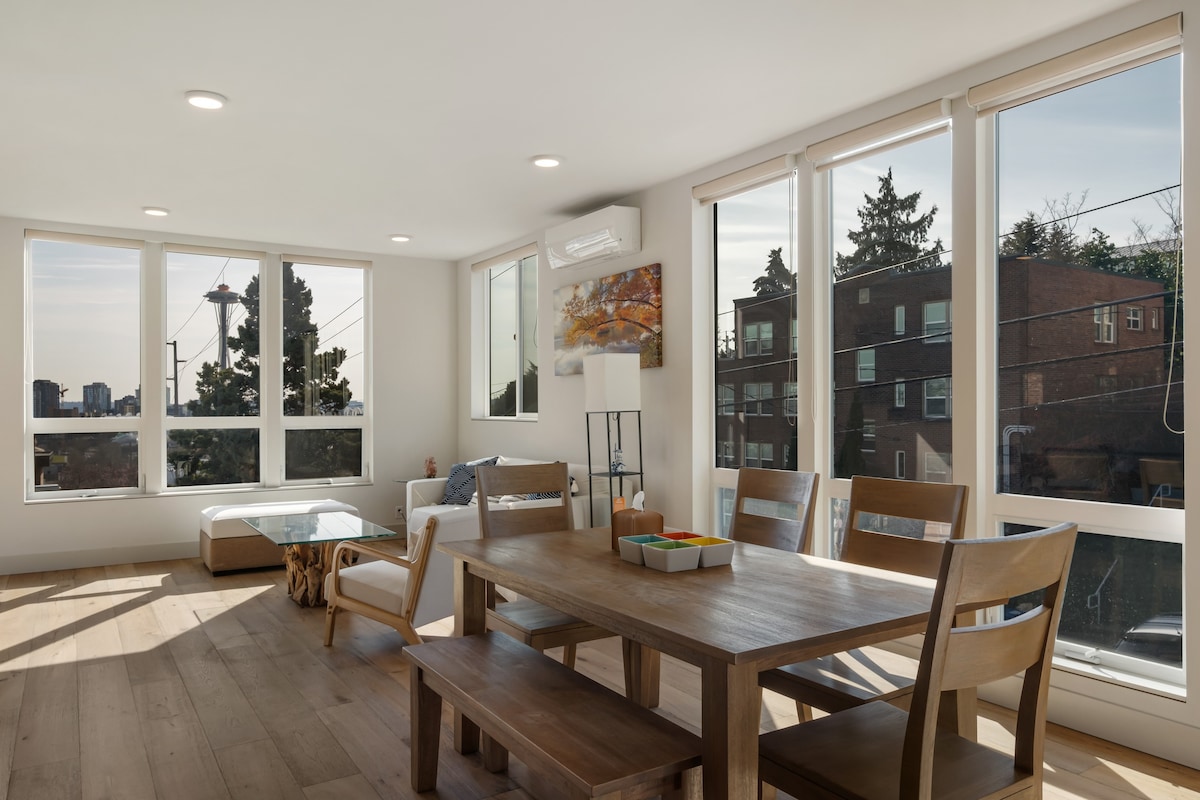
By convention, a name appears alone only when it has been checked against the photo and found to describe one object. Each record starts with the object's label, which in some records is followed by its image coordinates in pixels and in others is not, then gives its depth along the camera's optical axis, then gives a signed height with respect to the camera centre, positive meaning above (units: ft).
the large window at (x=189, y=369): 19.76 +1.02
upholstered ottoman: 18.53 -3.06
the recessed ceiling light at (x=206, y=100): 11.49 +4.44
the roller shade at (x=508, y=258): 20.90 +4.05
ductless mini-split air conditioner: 16.51 +3.58
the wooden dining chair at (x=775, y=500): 9.26 -1.24
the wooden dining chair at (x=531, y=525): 9.01 -1.53
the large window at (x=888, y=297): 11.52 +1.59
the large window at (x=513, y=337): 21.58 +1.90
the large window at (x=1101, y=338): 9.21 +0.77
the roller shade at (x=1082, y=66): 8.98 +4.00
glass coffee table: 15.16 -2.86
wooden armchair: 12.25 -2.85
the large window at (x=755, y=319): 13.92 +1.52
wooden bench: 5.52 -2.46
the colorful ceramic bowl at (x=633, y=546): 7.66 -1.36
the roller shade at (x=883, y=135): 11.30 +3.97
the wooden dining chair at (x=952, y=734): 4.71 -1.98
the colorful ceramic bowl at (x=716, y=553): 7.50 -1.39
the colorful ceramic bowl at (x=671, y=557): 7.30 -1.39
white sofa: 13.06 -2.37
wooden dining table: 5.18 -1.53
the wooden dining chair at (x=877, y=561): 6.92 -1.65
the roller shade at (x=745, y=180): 13.58 +3.94
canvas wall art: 16.17 +1.86
